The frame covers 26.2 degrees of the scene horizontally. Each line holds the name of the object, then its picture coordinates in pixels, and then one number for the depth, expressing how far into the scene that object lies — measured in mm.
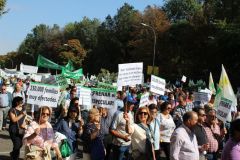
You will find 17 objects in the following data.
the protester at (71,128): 8203
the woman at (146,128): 7457
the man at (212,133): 8711
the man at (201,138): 8021
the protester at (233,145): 5387
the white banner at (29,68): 30480
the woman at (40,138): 7241
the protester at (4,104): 15180
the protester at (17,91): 15995
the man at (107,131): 9086
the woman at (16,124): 9992
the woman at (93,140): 7785
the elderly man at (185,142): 6590
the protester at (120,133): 8633
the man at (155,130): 8656
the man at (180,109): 11630
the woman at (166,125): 9680
